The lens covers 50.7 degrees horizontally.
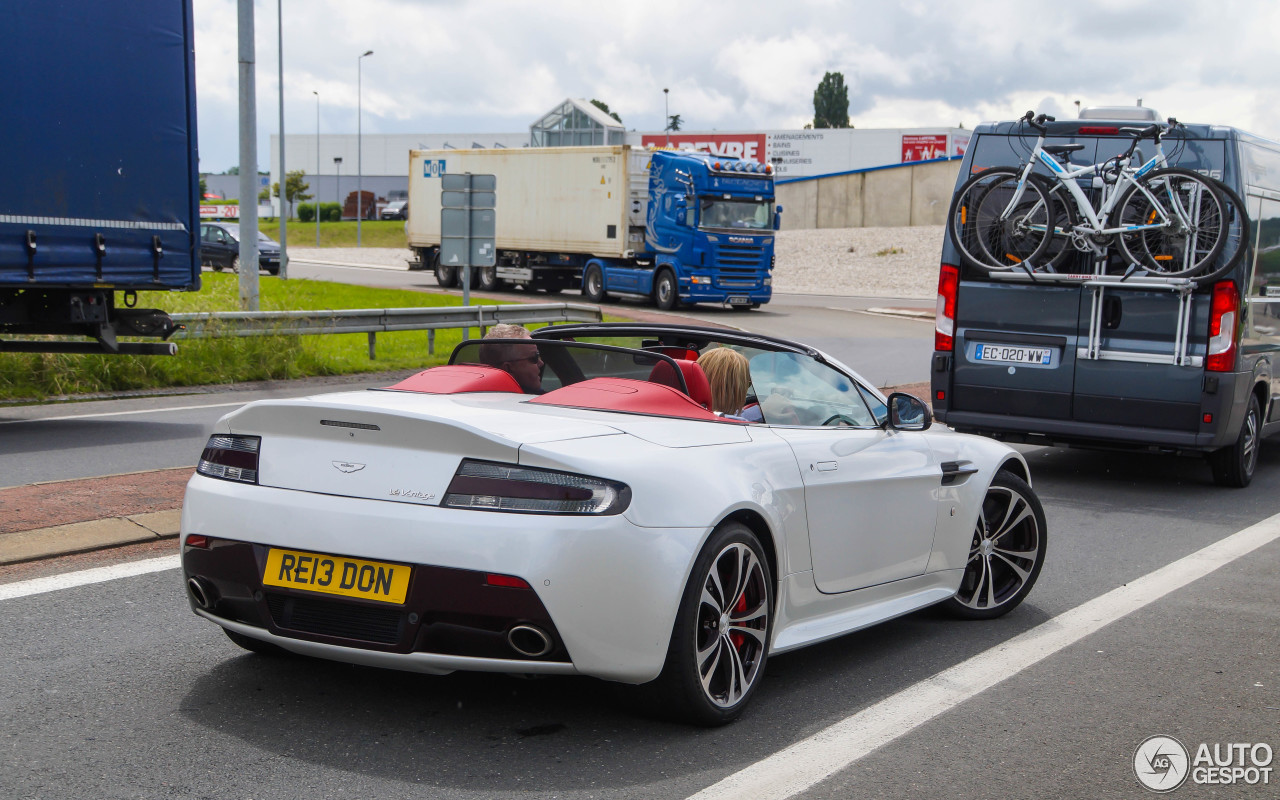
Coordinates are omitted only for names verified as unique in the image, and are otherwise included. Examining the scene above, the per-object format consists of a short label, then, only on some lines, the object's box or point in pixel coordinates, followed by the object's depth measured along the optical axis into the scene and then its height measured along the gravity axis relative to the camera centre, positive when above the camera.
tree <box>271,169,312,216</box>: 94.75 +0.71
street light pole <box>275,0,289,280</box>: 37.12 +0.60
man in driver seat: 5.21 -0.60
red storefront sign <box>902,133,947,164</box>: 82.38 +4.27
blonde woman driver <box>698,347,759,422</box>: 5.17 -0.65
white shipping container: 33.19 +0.30
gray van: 9.24 -0.83
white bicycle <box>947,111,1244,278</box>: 9.04 +0.04
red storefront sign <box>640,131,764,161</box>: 85.19 +4.23
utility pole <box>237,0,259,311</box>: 19.12 +0.72
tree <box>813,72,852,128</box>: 153.25 +12.82
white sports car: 3.88 -0.97
